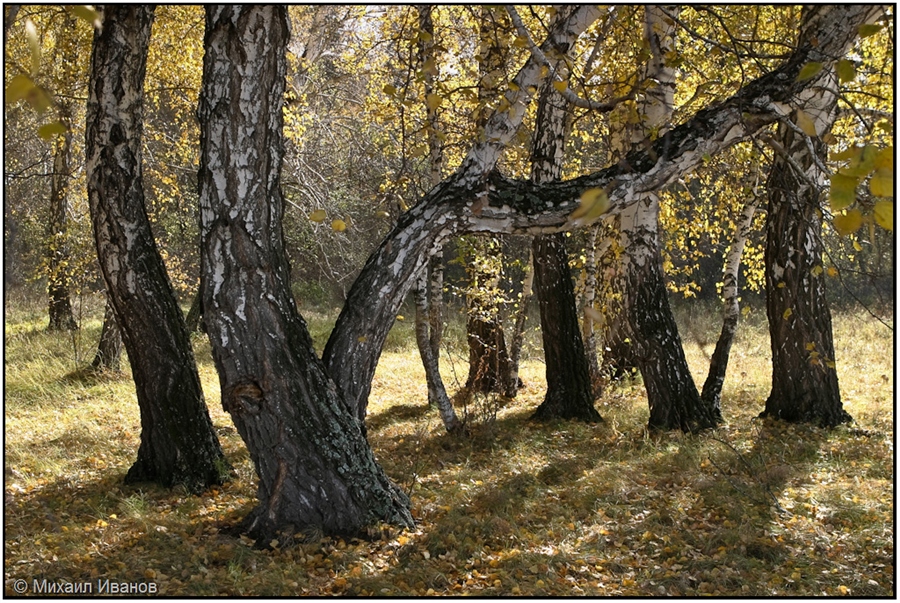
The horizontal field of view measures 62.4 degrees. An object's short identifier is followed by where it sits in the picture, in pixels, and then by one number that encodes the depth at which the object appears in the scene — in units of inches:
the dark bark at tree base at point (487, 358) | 317.4
